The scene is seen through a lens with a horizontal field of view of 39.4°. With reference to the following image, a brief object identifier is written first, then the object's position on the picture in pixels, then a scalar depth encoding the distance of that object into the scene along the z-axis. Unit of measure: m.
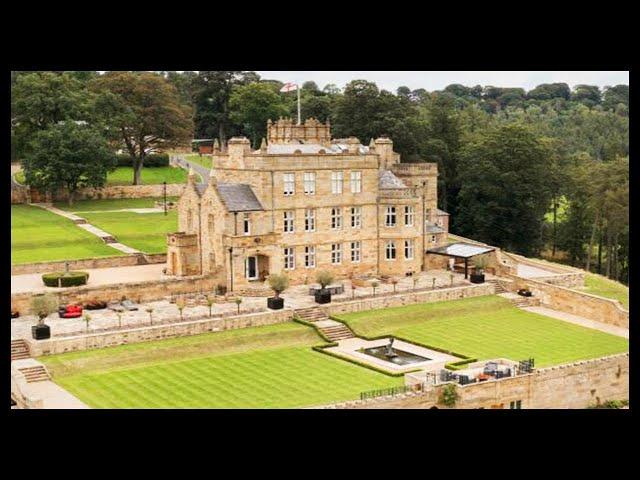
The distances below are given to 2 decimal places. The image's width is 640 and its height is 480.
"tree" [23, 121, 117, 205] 68.69
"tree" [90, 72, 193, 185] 82.06
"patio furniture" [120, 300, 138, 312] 43.69
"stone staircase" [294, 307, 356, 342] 42.72
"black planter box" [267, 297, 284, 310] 44.19
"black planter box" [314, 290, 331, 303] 45.47
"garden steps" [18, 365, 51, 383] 35.00
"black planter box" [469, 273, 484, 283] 51.53
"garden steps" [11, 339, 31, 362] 37.12
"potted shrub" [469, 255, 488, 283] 51.44
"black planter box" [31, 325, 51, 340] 37.91
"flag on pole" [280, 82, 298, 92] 59.09
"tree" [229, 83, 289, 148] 97.00
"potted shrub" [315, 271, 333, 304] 45.53
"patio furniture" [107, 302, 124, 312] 43.53
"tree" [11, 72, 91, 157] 73.06
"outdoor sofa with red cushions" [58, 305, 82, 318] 42.22
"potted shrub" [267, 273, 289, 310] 44.16
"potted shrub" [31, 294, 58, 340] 38.00
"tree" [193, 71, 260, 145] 103.75
